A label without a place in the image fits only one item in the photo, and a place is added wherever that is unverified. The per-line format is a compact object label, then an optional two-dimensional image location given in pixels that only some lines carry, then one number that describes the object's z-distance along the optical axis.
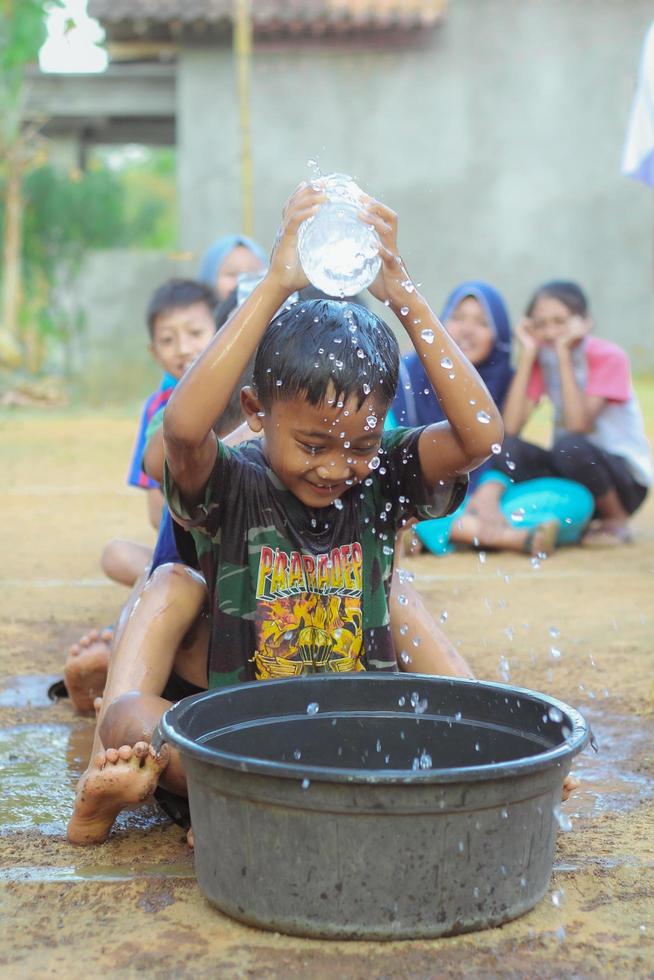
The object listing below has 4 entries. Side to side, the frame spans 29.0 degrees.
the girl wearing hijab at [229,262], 5.84
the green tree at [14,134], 15.61
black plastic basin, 1.80
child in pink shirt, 5.88
